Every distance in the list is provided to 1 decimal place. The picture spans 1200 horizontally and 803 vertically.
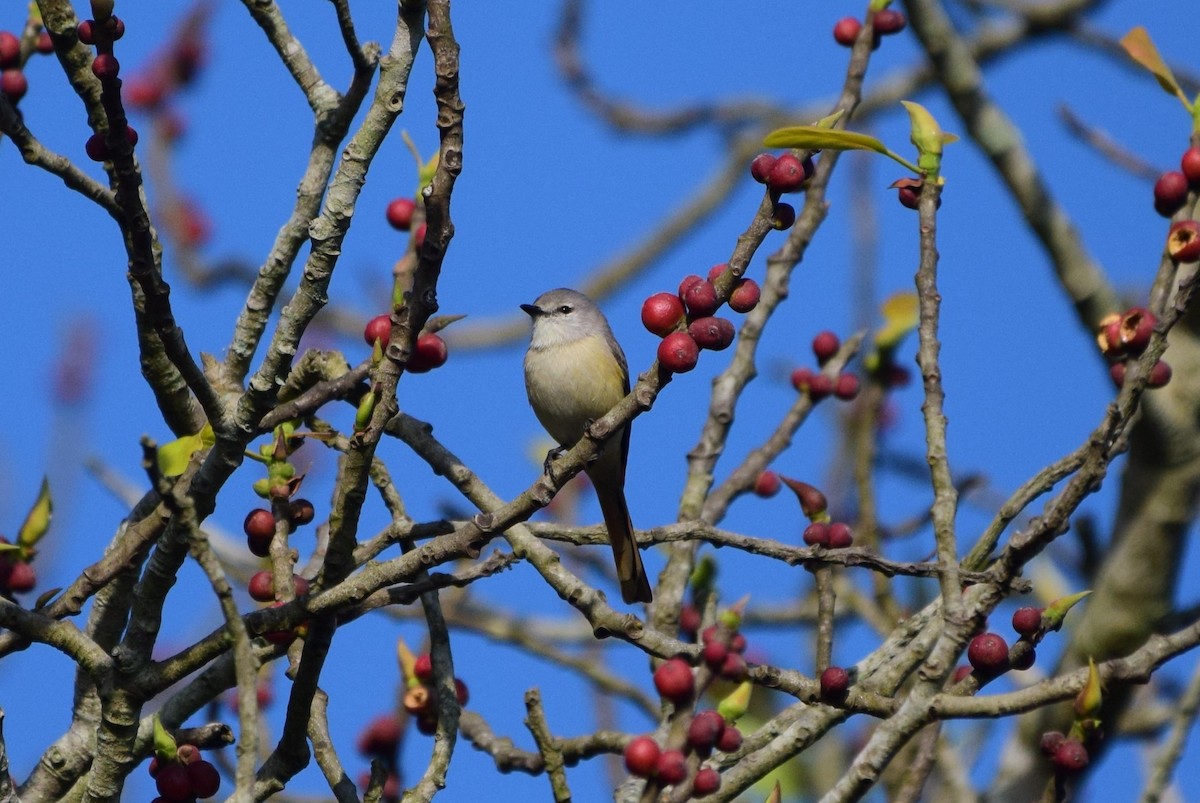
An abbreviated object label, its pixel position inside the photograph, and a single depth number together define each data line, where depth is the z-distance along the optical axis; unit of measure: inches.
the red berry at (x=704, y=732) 208.2
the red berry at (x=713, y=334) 220.2
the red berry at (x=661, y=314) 226.8
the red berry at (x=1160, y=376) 310.3
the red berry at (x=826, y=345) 415.2
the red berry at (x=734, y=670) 259.4
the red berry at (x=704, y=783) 218.8
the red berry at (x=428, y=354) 298.5
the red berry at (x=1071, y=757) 237.6
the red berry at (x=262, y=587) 284.5
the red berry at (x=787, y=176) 220.2
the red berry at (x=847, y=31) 412.8
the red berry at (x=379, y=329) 297.3
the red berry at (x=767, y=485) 406.9
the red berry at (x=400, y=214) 379.2
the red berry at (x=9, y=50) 336.5
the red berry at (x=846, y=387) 407.5
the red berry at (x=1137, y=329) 283.3
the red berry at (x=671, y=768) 203.8
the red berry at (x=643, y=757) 210.7
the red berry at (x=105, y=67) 214.5
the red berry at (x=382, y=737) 336.2
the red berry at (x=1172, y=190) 291.7
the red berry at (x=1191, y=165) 289.6
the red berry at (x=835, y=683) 241.9
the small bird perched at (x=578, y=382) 481.7
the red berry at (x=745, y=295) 225.0
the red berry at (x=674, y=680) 209.3
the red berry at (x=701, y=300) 223.5
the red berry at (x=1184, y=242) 278.5
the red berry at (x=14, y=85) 335.0
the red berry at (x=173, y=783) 245.9
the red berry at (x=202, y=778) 249.0
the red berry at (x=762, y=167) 229.0
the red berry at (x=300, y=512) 293.3
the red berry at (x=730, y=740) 244.2
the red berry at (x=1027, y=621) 241.3
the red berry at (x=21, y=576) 295.6
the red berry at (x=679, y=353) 218.8
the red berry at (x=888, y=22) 401.7
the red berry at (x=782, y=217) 225.1
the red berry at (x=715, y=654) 230.1
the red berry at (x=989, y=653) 240.7
